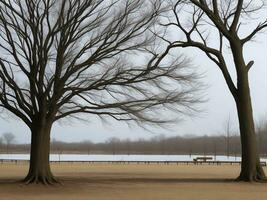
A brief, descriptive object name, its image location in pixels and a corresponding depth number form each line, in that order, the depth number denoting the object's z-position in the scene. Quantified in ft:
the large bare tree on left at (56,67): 82.69
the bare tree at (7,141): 464.24
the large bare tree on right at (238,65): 87.53
